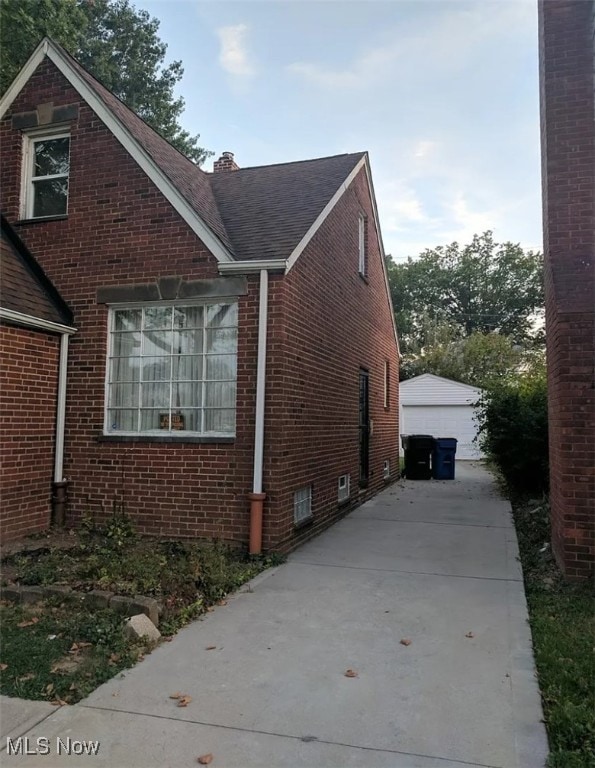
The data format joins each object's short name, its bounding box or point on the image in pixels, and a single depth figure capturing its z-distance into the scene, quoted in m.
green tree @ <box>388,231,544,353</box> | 42.47
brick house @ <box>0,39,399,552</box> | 6.61
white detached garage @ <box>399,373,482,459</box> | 24.45
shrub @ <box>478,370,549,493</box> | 11.23
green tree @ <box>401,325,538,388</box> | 32.94
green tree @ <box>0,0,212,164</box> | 20.69
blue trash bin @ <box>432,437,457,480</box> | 15.26
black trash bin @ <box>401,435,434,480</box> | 15.35
